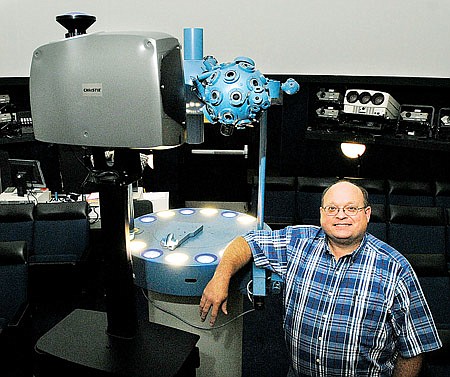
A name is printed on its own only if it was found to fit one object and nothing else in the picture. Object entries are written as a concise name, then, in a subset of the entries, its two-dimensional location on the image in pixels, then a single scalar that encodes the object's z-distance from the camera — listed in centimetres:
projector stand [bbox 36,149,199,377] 120
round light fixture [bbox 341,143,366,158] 554
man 174
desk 502
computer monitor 511
